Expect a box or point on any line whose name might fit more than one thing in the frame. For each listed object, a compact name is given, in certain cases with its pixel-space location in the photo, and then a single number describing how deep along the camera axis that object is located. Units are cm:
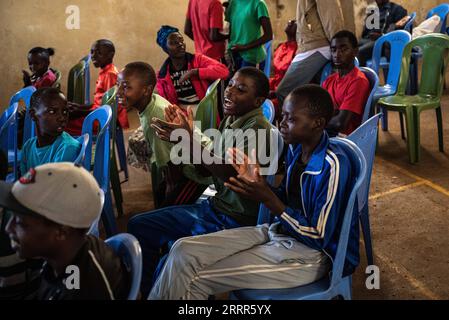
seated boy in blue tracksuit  198
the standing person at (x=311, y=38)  430
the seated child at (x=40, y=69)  490
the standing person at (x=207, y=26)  502
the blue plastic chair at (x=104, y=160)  301
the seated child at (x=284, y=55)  544
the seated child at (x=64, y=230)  150
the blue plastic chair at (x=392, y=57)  515
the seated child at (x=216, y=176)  245
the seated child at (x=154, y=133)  291
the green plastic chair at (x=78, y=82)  495
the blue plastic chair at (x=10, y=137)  338
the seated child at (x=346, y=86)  380
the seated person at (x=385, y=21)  684
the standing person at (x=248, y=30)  506
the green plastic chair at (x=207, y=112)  342
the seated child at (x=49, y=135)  287
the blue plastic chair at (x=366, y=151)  246
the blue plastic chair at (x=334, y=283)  196
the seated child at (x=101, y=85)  423
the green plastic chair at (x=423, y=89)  465
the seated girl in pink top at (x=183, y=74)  418
